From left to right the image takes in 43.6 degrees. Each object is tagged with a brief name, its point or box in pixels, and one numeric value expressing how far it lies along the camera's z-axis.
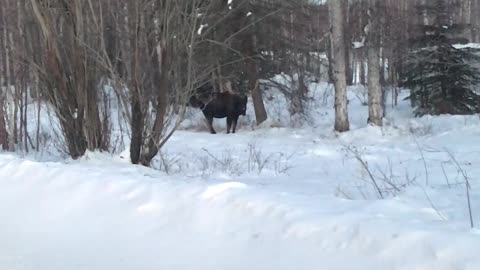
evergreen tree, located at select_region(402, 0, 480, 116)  23.36
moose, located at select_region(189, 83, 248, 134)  20.84
